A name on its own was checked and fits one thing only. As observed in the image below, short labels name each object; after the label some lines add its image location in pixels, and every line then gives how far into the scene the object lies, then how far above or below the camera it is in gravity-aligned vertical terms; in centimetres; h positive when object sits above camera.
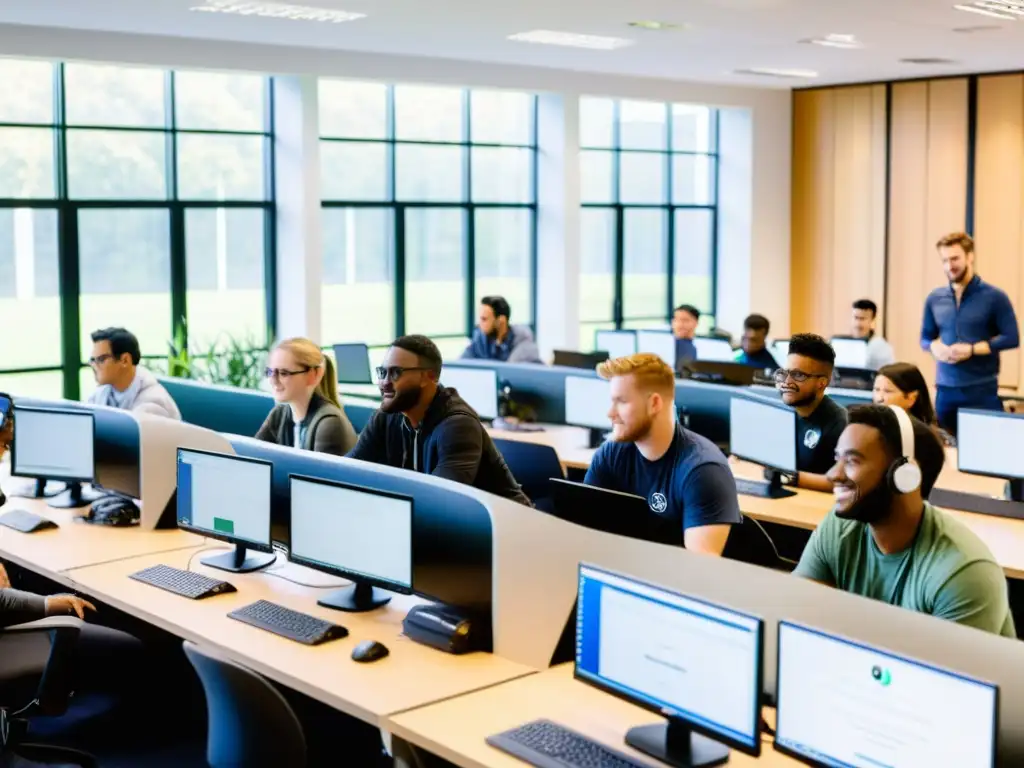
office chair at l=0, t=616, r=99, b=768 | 373 -113
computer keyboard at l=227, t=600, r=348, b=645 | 338 -89
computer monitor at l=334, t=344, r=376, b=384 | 895 -54
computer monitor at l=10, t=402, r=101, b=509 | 502 -63
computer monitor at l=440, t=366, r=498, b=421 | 719 -56
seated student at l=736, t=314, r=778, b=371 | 772 -37
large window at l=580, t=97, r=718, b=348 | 1144 +63
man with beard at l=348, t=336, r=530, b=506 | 407 -43
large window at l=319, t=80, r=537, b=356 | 988 +59
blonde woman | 475 -44
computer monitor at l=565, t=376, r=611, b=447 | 650 -61
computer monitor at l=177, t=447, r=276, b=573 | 406 -69
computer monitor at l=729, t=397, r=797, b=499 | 519 -62
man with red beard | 361 -51
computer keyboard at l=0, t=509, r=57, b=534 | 467 -84
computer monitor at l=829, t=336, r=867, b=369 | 891 -47
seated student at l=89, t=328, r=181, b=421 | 555 -39
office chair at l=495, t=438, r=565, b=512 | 566 -79
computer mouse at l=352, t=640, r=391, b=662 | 321 -89
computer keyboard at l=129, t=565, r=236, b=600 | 383 -88
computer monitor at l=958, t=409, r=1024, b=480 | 493 -61
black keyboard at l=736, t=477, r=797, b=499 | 526 -83
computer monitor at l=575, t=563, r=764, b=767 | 245 -75
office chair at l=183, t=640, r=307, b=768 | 285 -96
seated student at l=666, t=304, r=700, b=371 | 900 -33
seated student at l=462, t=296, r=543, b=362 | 795 -33
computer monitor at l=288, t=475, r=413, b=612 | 352 -70
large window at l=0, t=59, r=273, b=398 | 838 +48
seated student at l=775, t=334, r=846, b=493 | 485 -47
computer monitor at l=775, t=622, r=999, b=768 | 206 -70
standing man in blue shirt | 721 -29
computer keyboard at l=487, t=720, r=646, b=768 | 258 -92
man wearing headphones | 268 -56
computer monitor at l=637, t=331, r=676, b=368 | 909 -42
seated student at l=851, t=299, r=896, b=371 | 889 -29
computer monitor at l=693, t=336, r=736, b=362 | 903 -46
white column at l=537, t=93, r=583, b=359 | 1080 +50
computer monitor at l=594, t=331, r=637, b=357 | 944 -43
